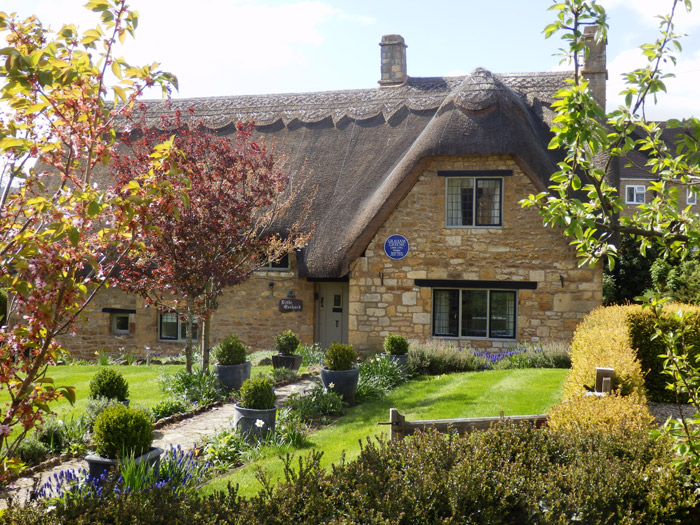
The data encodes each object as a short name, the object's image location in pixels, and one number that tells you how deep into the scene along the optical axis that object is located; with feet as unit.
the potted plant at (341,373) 33.27
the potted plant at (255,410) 25.83
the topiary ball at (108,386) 29.48
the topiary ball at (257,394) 26.03
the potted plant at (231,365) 35.04
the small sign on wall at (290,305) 52.03
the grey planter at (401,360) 40.24
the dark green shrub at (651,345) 34.83
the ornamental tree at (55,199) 10.28
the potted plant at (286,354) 43.34
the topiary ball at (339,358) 33.42
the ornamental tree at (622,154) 10.97
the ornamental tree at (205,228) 33.68
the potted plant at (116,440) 19.08
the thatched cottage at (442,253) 45.47
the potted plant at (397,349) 40.57
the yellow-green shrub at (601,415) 17.47
